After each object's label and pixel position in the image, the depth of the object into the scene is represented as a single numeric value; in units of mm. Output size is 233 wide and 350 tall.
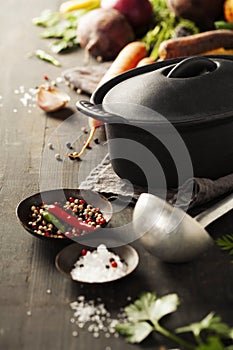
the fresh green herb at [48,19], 3189
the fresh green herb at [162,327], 1335
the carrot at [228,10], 2746
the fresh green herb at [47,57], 2809
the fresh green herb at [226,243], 1647
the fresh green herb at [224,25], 2703
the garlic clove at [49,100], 2410
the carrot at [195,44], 2535
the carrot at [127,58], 2506
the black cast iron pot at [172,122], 1701
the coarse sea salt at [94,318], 1408
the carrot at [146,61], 2547
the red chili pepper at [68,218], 1699
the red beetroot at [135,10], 2900
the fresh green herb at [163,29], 2812
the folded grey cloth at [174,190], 1798
